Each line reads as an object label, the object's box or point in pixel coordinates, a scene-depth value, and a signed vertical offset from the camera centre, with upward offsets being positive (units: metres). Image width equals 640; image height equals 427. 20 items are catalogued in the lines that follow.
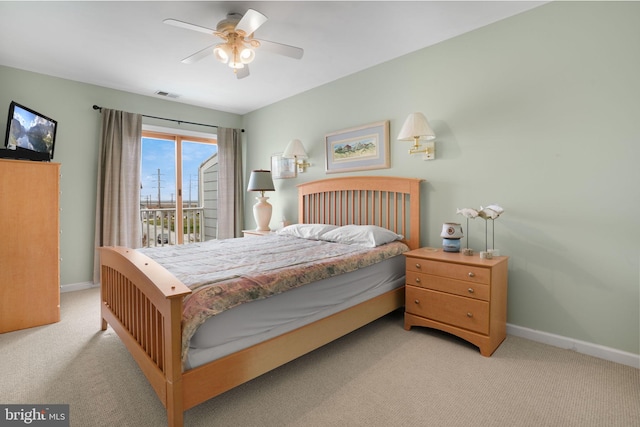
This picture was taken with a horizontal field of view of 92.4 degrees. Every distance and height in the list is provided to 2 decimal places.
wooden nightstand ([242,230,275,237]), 4.20 -0.35
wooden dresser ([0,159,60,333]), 2.65 -0.33
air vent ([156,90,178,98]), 4.31 +1.63
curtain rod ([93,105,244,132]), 3.96 +1.33
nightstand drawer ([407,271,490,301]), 2.23 -0.61
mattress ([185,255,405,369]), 1.55 -0.65
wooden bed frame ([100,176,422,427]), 1.44 -0.76
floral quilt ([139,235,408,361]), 1.54 -0.40
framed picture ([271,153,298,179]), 4.57 +0.62
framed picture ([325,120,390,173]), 3.43 +0.71
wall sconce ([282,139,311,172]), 4.17 +0.77
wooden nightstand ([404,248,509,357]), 2.23 -0.68
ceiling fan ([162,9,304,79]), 2.37 +1.31
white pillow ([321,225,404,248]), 2.87 -0.28
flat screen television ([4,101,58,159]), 2.87 +0.78
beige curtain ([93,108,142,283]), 3.97 +0.34
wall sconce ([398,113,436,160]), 2.82 +0.70
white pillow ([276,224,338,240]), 3.38 -0.26
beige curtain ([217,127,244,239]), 5.16 +0.41
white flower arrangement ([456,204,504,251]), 2.40 -0.04
